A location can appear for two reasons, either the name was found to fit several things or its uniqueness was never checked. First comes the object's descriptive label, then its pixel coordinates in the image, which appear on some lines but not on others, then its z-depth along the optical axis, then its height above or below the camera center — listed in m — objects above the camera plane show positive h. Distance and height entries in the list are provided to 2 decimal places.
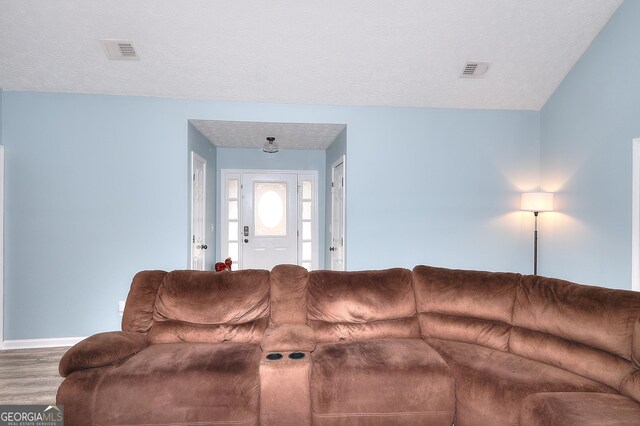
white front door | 5.71 -0.19
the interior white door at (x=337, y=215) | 4.33 -0.07
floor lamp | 3.83 +0.11
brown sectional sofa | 1.81 -0.92
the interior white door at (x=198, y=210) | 4.09 +0.00
